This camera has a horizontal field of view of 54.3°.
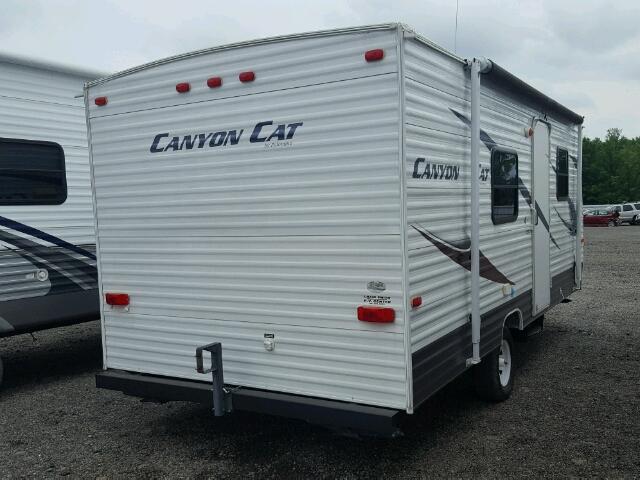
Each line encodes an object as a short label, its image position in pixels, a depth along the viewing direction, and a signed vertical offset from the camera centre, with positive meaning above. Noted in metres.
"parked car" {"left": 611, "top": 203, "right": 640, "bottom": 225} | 37.38 -1.91
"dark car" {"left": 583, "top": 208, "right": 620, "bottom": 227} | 36.91 -2.20
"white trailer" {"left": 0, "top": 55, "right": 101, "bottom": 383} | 6.02 -0.02
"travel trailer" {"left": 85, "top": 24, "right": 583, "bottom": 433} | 3.71 -0.22
